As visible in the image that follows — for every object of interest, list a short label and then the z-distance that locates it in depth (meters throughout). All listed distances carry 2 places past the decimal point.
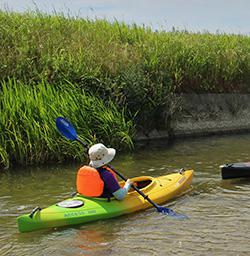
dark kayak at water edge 12.95
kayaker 10.09
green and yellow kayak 9.22
